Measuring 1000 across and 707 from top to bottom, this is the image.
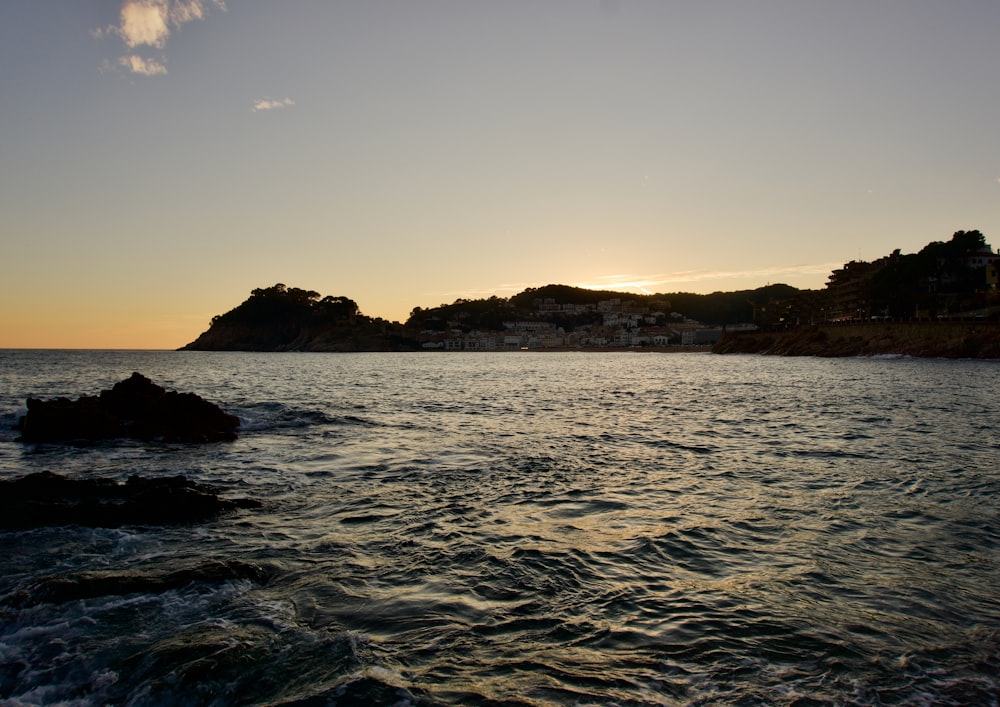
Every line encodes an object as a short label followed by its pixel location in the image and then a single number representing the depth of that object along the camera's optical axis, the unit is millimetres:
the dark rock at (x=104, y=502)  10766
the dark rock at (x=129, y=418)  21281
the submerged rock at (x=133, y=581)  7488
